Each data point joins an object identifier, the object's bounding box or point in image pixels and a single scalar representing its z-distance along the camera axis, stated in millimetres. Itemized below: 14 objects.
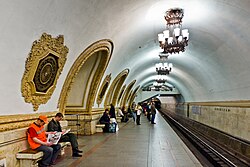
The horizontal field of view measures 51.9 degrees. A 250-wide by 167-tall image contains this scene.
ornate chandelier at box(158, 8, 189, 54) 8438
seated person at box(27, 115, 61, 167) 5043
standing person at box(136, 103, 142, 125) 15991
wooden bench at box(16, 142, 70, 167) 4688
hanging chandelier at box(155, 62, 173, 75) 16109
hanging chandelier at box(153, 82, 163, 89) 34509
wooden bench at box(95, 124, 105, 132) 11045
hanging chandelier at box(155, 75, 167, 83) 26975
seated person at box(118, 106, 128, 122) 17744
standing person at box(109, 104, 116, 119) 12897
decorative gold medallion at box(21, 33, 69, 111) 4836
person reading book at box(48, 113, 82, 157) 5941
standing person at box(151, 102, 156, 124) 16534
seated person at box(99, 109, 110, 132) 11273
